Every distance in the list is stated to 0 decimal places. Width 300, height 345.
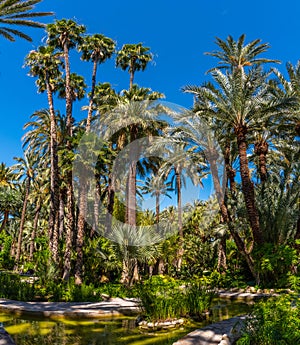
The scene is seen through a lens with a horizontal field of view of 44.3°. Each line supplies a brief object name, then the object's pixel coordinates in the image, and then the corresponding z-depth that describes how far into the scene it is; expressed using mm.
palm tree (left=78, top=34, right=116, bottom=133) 25797
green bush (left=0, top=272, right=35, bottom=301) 13984
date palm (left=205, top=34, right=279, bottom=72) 19844
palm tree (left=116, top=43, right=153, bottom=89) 30422
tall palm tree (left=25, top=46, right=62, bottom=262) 22208
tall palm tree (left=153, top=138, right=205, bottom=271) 27156
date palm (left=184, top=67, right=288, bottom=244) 17094
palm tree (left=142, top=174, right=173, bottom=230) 34284
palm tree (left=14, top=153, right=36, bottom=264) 37469
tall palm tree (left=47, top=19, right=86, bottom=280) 24625
